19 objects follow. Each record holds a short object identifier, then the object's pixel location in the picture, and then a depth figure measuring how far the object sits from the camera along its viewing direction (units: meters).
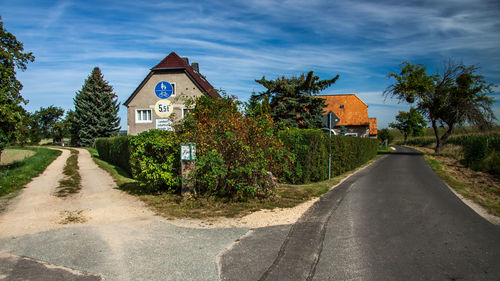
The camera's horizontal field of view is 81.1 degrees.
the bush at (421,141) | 59.73
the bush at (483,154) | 16.03
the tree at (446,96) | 29.36
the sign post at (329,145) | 11.93
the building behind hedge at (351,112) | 40.12
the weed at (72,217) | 5.87
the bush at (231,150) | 7.07
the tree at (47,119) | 66.19
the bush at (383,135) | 58.44
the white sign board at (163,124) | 7.61
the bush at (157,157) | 7.55
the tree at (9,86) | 13.14
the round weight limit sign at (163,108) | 7.53
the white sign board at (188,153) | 7.20
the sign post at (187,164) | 7.21
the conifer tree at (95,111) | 44.50
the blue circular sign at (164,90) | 7.06
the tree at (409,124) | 67.35
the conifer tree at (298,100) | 23.61
